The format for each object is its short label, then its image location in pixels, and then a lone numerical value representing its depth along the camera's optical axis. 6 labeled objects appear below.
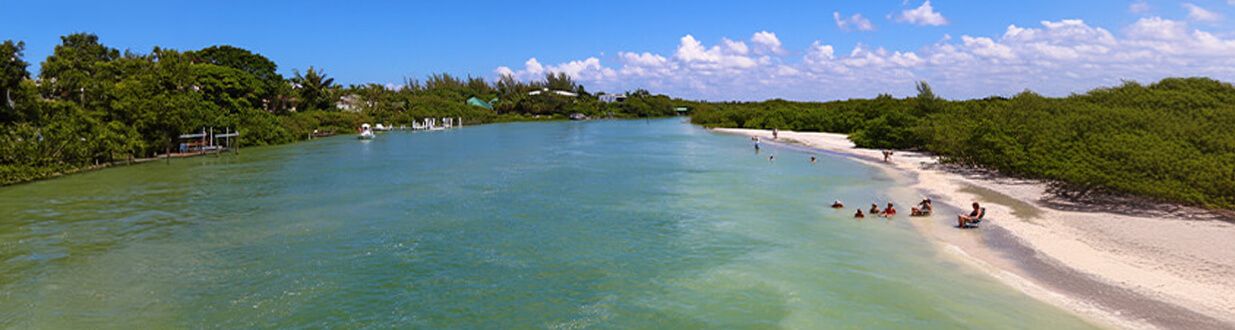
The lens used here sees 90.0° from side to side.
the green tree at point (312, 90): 101.44
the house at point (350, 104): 116.25
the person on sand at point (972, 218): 21.62
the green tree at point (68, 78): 40.25
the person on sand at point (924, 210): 24.20
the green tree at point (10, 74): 31.75
